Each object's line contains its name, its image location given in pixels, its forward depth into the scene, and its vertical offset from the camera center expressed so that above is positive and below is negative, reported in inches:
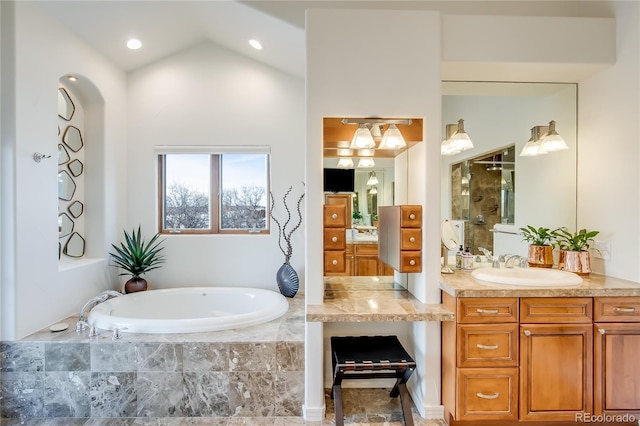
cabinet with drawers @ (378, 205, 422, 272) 80.6 -7.4
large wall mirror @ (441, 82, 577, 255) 96.3 +13.3
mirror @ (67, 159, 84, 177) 117.6 +16.0
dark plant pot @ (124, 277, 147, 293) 121.3 -29.4
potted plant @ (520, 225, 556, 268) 92.2 -10.6
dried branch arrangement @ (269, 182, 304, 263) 132.9 -6.6
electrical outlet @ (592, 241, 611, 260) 85.9 -11.3
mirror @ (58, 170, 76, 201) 113.0 +8.5
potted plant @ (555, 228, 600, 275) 85.7 -12.2
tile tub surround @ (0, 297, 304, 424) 81.6 -44.3
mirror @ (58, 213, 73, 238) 113.8 -5.7
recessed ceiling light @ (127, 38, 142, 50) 117.5 +62.7
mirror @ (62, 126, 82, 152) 115.2 +26.5
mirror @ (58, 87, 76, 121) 113.7 +38.2
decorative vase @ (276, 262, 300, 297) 123.9 -28.3
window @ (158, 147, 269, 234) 137.9 +7.6
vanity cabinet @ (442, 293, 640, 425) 71.9 -34.0
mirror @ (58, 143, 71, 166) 113.6 +20.0
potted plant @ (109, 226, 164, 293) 122.2 -20.0
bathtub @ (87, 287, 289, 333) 95.3 -34.4
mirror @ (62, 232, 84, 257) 117.3 -13.9
